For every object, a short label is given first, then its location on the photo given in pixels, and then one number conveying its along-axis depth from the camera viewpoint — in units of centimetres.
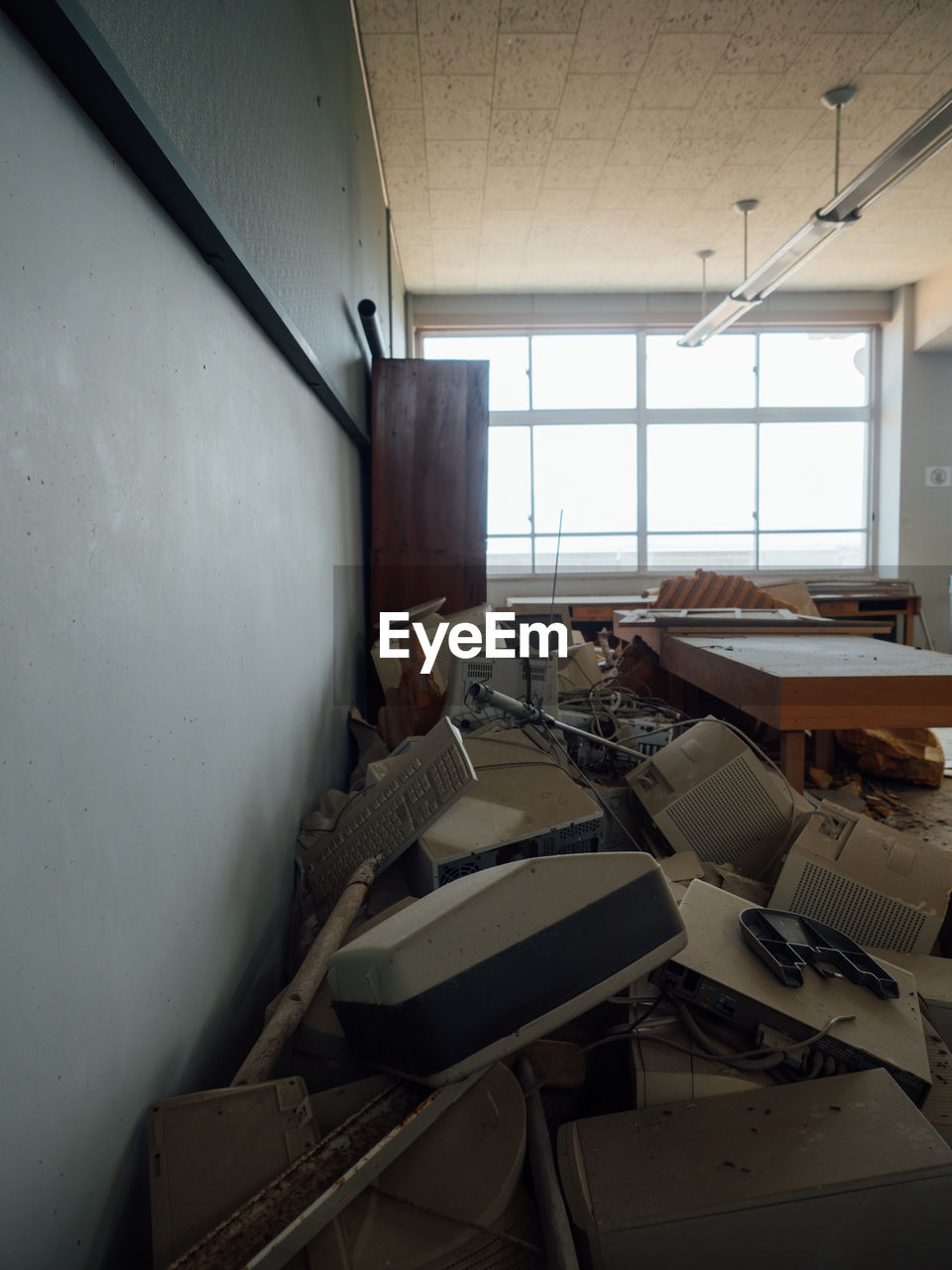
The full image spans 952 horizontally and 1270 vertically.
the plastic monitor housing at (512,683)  205
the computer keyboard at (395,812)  124
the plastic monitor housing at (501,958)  75
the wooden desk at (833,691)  200
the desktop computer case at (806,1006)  97
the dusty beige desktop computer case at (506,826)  133
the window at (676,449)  672
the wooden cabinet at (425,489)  314
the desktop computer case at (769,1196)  76
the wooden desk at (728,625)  353
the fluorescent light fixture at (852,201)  283
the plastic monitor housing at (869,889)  137
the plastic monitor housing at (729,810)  166
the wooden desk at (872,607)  509
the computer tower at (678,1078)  94
